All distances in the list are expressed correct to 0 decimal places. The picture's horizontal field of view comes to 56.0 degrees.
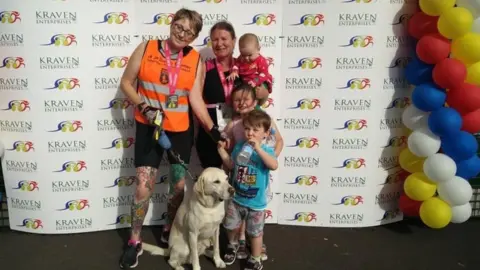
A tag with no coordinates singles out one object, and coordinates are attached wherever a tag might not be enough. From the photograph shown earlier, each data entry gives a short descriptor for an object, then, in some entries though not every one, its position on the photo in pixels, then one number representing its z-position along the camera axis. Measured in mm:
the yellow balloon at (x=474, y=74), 3831
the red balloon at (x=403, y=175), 4594
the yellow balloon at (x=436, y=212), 4078
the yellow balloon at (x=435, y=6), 3724
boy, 3414
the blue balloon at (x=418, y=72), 3998
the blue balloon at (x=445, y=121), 3799
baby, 3793
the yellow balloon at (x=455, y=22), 3646
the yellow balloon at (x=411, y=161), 4277
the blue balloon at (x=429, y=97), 3867
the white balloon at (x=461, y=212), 4141
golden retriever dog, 3391
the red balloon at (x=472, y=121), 3881
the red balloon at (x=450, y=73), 3711
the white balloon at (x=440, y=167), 3940
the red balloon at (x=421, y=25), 3932
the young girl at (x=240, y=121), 3613
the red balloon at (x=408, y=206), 4363
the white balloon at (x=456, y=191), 4004
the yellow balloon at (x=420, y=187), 4121
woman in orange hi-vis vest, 3646
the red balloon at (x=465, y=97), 3771
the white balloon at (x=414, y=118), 4078
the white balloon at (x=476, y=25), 3861
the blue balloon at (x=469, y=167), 4062
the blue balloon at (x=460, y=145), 3900
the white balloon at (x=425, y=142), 3982
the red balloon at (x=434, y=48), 3795
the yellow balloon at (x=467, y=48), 3723
